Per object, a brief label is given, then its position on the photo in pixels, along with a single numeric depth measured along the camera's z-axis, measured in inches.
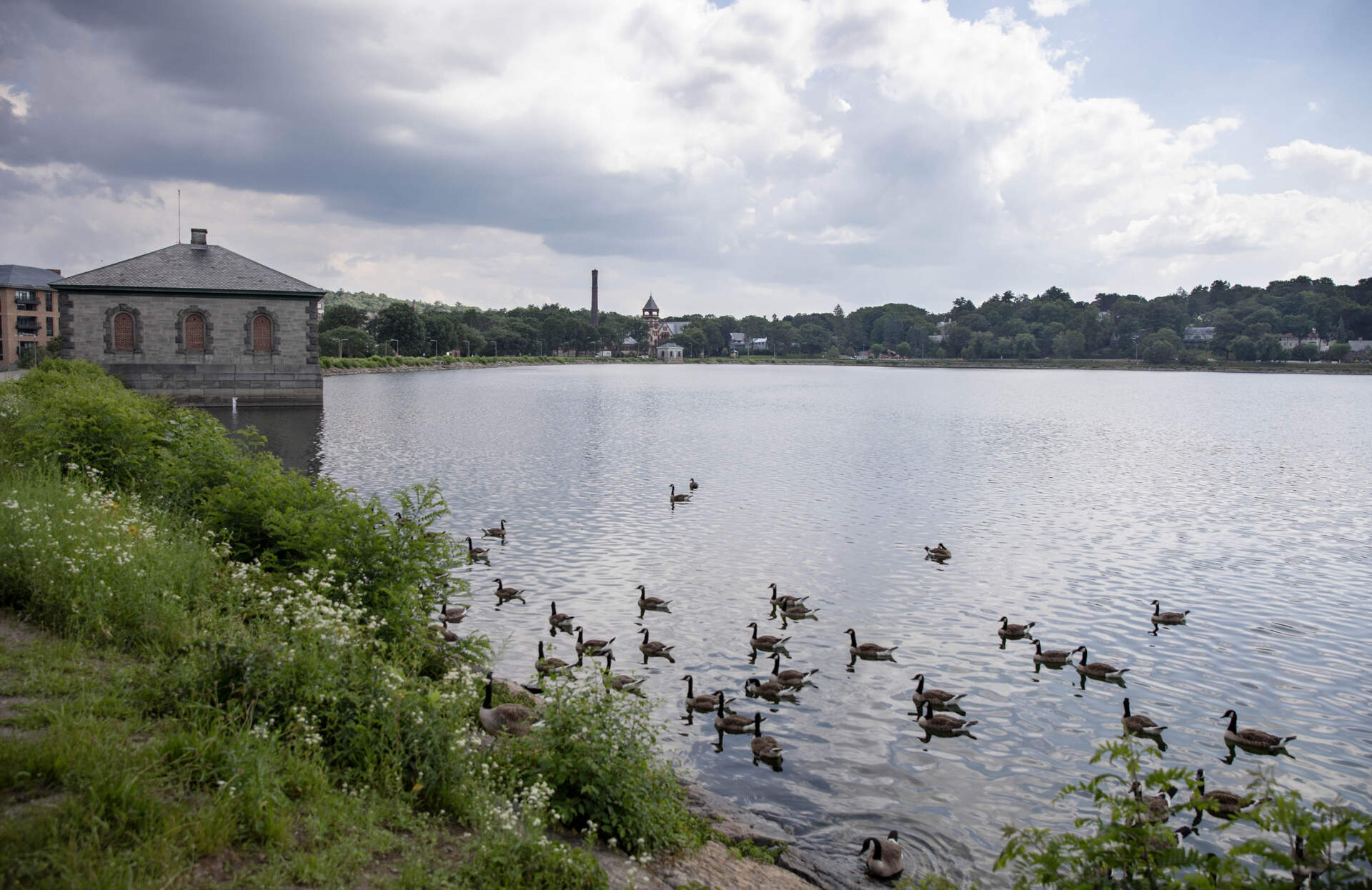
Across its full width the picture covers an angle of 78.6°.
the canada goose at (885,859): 324.8
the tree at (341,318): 6594.5
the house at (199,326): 2079.2
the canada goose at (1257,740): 430.0
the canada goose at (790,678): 500.1
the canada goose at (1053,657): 544.7
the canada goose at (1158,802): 349.0
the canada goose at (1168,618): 629.0
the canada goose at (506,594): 647.1
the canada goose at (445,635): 503.5
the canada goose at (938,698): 472.1
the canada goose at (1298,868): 176.5
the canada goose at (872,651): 550.3
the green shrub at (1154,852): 166.9
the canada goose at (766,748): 417.1
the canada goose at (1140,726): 444.5
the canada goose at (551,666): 471.5
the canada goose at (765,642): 559.2
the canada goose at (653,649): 548.4
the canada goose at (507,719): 379.2
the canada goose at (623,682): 440.8
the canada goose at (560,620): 588.7
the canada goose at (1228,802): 355.6
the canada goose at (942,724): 449.4
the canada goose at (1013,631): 588.4
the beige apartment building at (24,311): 4414.4
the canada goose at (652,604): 634.8
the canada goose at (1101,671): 529.3
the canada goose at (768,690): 488.4
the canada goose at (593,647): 534.0
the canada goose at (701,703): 463.5
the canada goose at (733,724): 445.4
